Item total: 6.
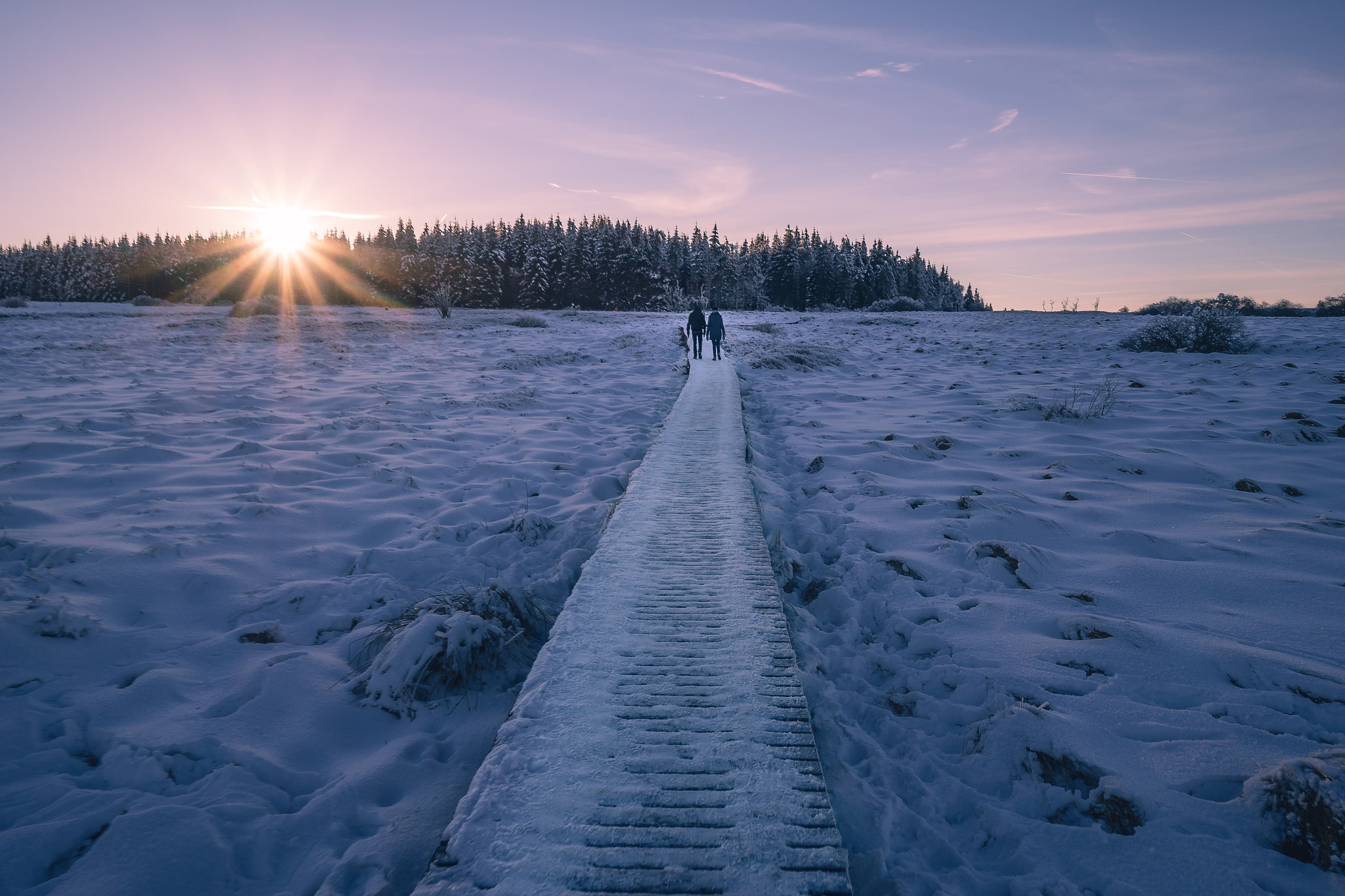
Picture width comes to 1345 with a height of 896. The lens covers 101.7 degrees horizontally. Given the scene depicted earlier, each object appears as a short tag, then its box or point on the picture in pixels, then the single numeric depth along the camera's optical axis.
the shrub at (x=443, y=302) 28.78
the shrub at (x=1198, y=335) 12.80
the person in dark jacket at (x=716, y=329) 15.66
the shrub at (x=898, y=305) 43.38
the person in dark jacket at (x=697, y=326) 15.87
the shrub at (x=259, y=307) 24.81
